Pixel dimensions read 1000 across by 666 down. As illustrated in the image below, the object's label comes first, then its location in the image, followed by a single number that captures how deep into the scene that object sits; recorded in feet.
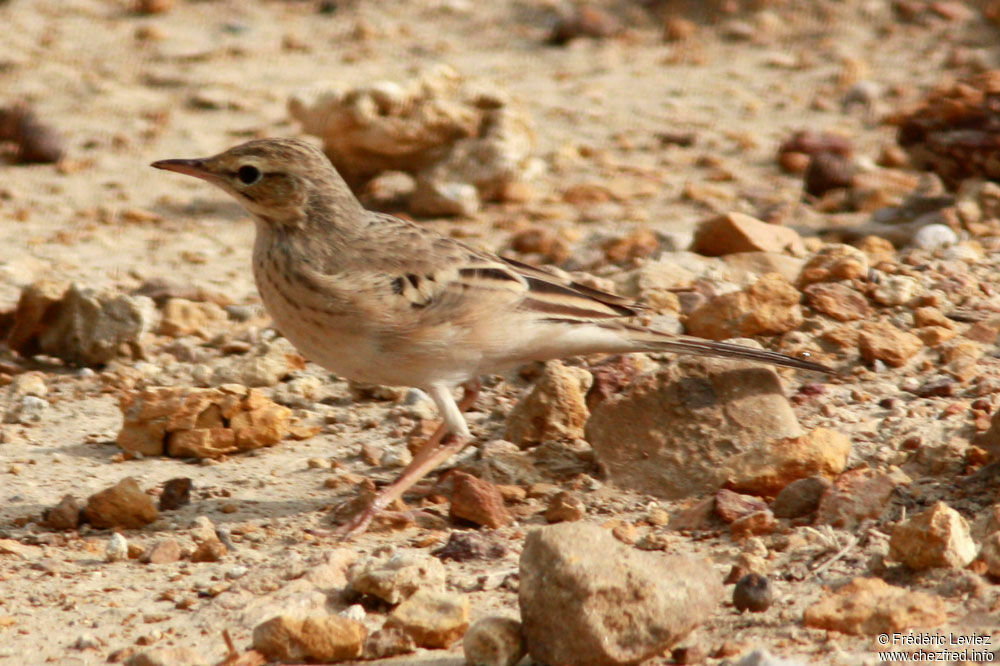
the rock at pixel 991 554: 24.86
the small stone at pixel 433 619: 24.21
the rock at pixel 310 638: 23.75
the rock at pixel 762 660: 20.49
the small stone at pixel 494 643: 22.94
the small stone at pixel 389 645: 24.12
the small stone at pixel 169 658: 23.40
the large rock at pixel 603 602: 22.30
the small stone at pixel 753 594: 24.58
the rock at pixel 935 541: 24.99
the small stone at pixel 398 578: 25.57
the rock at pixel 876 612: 23.11
